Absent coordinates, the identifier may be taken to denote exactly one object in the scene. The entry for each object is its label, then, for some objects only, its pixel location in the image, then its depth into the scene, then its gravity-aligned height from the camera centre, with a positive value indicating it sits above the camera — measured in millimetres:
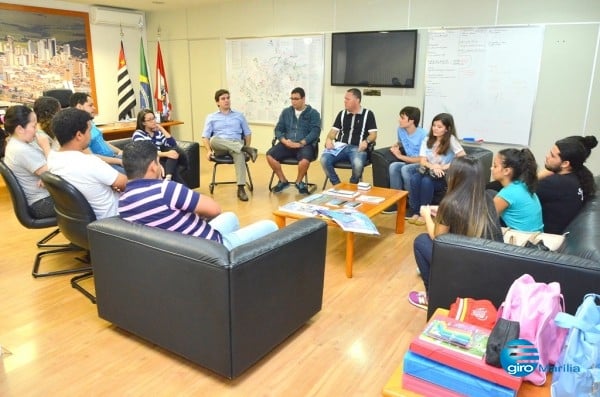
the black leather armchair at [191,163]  4917 -810
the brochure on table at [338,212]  2887 -836
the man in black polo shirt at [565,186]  2789 -561
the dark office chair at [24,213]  2873 -810
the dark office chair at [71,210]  2525 -699
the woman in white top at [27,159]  2941 -466
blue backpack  1291 -744
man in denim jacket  5039 -517
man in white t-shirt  2570 -449
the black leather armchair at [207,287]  1810 -851
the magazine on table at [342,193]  3699 -831
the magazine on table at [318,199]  3470 -835
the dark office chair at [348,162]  4758 -743
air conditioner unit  7281 +1185
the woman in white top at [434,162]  4051 -621
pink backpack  1445 -717
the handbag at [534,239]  2391 -792
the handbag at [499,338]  1359 -742
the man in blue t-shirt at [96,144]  3826 -484
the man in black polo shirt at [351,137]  4750 -479
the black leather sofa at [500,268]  1792 -718
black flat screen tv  5738 +442
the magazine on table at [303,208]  3154 -833
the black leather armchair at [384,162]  4480 -681
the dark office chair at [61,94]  5806 -83
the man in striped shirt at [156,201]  2035 -500
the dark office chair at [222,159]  5090 -768
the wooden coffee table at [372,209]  2980 -849
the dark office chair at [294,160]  5098 -771
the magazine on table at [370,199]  3518 -834
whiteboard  5102 +173
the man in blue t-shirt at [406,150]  4346 -563
